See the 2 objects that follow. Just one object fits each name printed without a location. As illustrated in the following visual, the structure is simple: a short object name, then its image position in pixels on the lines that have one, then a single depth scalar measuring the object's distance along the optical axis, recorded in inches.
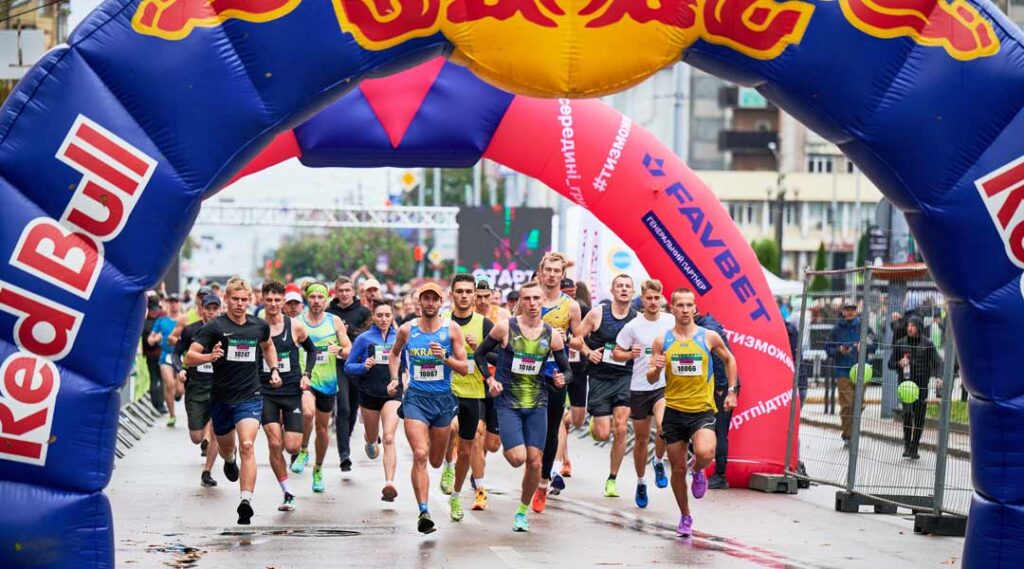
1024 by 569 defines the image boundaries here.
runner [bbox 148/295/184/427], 898.7
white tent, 1256.6
